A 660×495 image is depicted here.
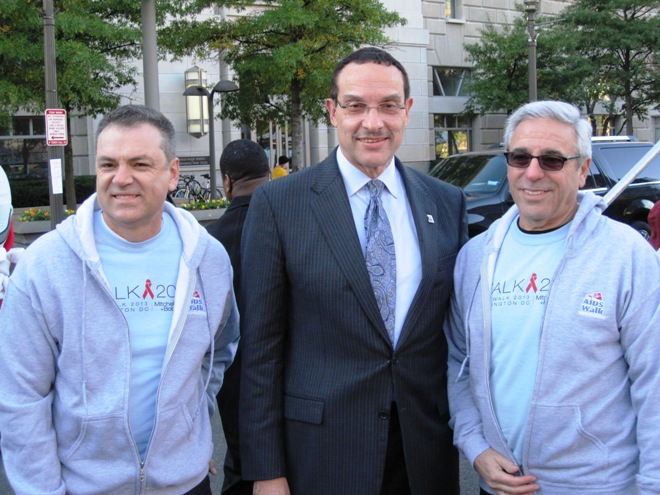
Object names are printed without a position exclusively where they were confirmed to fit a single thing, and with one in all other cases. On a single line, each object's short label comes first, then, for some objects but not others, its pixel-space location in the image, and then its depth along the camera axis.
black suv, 10.17
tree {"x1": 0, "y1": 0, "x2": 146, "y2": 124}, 14.77
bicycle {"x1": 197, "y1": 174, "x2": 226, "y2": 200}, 25.21
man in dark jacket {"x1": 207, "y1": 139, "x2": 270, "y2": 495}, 3.65
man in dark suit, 2.72
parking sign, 12.27
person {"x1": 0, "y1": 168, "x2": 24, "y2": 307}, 5.08
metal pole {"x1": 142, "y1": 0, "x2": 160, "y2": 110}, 15.28
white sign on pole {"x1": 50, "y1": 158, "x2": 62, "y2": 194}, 12.18
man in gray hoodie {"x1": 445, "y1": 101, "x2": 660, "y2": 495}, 2.40
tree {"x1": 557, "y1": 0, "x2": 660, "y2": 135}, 26.38
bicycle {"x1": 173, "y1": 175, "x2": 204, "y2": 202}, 25.38
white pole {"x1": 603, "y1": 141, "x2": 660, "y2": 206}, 4.81
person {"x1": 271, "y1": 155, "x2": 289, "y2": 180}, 17.09
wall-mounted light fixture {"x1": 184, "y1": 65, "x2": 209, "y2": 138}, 26.08
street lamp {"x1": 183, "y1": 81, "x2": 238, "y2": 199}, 18.66
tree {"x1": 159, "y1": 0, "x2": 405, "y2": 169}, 16.83
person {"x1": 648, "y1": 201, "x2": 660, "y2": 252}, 5.20
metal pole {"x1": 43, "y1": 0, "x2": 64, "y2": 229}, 12.23
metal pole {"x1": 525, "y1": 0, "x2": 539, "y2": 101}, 18.11
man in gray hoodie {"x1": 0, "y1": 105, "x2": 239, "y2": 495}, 2.36
